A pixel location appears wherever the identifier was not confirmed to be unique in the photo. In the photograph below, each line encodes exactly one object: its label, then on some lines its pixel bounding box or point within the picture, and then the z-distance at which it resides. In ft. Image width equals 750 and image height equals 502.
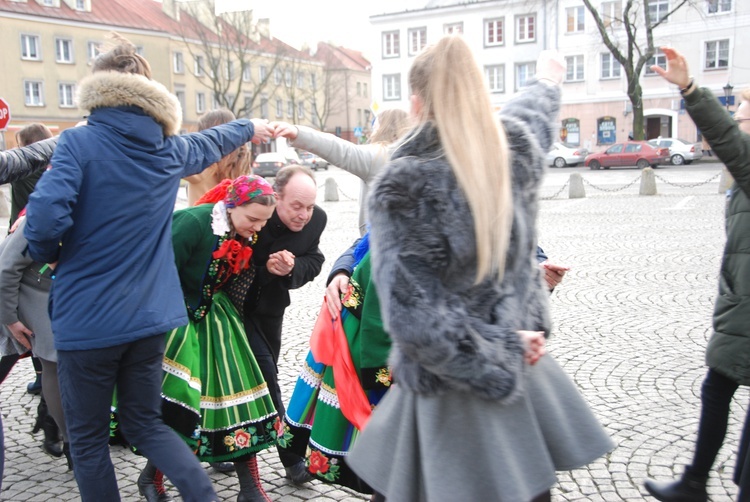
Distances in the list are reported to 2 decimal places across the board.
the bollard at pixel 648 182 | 66.21
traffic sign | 50.85
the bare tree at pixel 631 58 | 107.14
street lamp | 110.01
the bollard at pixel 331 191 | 73.51
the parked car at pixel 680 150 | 117.29
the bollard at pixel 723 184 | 61.71
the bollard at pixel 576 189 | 67.97
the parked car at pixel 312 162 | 161.41
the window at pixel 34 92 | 154.81
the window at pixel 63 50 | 159.53
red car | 113.19
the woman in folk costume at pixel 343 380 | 10.02
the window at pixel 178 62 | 185.09
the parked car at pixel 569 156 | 129.90
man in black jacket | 12.30
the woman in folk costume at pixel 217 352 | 10.98
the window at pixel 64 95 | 160.76
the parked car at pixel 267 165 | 136.02
